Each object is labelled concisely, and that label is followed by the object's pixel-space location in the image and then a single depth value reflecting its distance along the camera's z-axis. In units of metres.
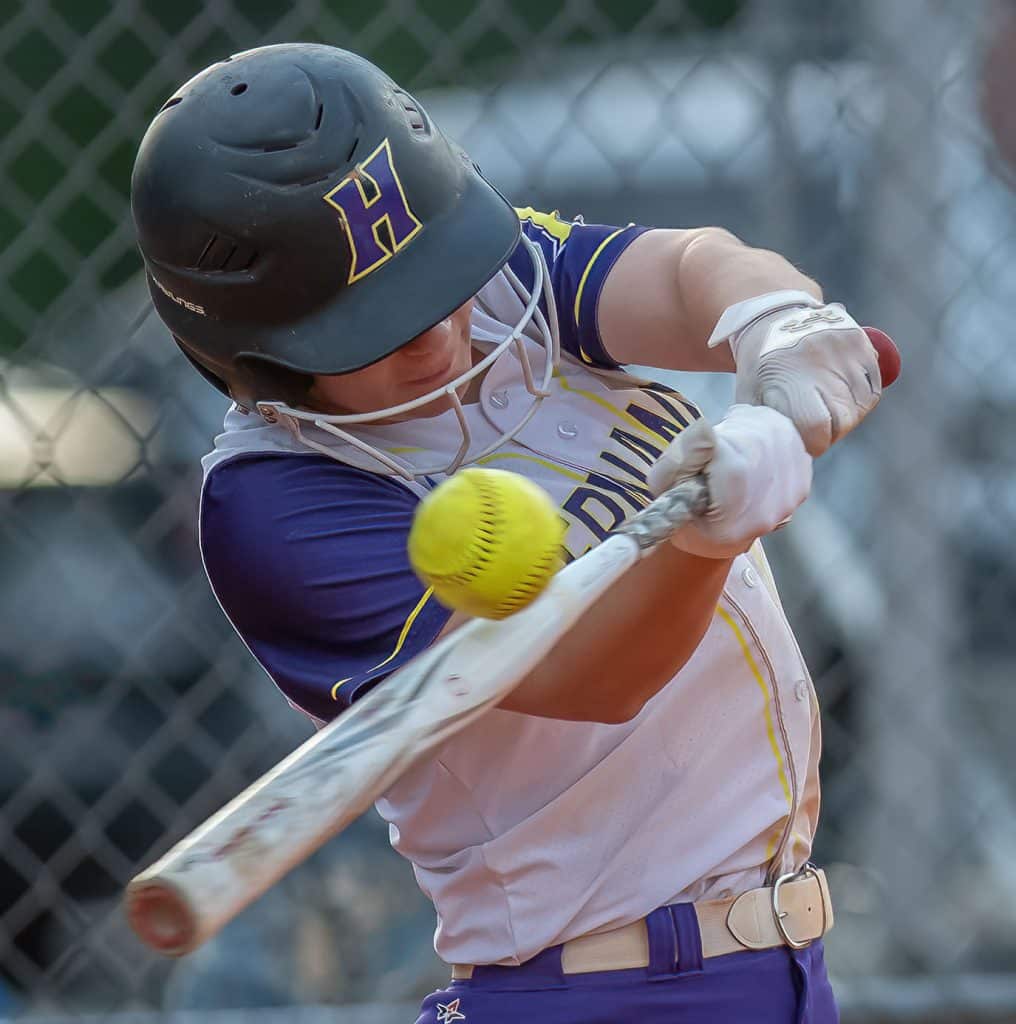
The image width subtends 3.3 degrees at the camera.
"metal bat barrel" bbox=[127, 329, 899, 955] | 13.58
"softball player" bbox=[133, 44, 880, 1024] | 13.95
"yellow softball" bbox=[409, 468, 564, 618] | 13.67
